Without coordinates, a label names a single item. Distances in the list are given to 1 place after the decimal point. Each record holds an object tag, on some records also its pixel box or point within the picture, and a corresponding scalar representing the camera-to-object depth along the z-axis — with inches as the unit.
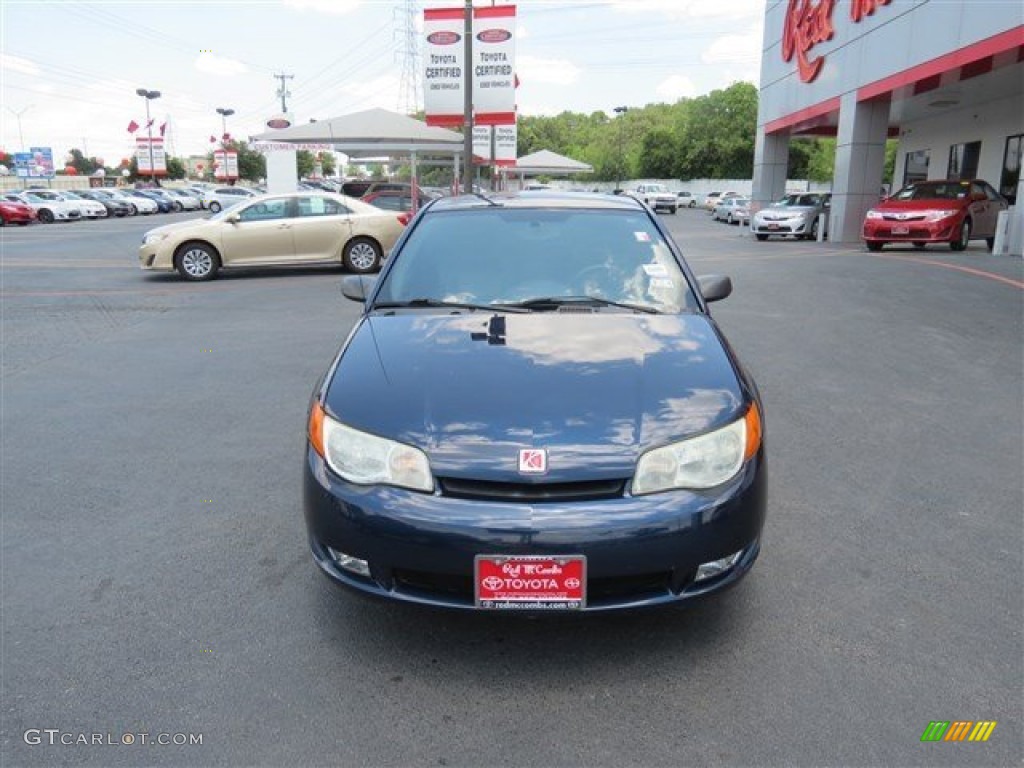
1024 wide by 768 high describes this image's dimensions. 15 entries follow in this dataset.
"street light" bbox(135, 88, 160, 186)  2563.2
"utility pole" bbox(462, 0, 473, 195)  679.7
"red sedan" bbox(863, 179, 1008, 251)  643.5
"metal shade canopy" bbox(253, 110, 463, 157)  827.4
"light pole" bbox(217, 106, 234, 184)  3102.9
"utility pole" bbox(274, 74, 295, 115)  3361.2
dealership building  603.2
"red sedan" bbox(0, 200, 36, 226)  1390.0
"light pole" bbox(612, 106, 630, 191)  2731.3
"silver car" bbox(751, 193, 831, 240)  881.5
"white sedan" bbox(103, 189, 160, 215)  1849.2
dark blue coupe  101.0
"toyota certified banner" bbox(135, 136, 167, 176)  2807.6
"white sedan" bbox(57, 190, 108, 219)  1603.1
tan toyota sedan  538.3
